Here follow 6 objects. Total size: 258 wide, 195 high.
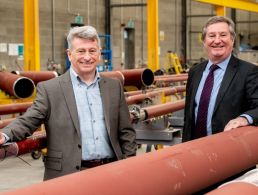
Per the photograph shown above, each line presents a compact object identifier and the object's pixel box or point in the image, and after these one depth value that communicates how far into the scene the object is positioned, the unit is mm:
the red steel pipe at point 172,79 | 7346
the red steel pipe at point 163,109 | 3738
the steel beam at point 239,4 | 12839
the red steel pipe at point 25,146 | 2123
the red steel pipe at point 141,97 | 4570
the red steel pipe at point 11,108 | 4484
